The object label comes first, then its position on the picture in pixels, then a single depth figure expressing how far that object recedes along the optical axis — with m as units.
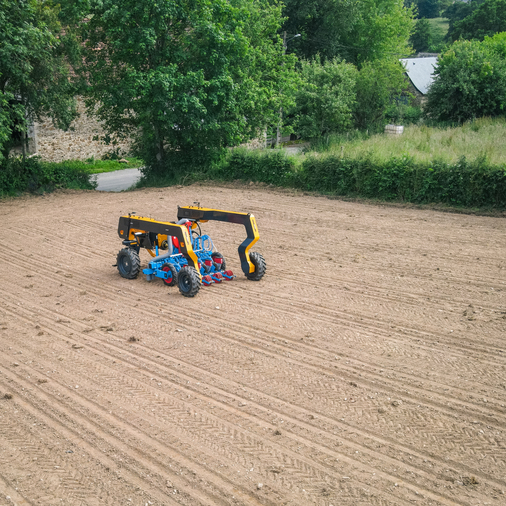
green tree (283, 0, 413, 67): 43.44
